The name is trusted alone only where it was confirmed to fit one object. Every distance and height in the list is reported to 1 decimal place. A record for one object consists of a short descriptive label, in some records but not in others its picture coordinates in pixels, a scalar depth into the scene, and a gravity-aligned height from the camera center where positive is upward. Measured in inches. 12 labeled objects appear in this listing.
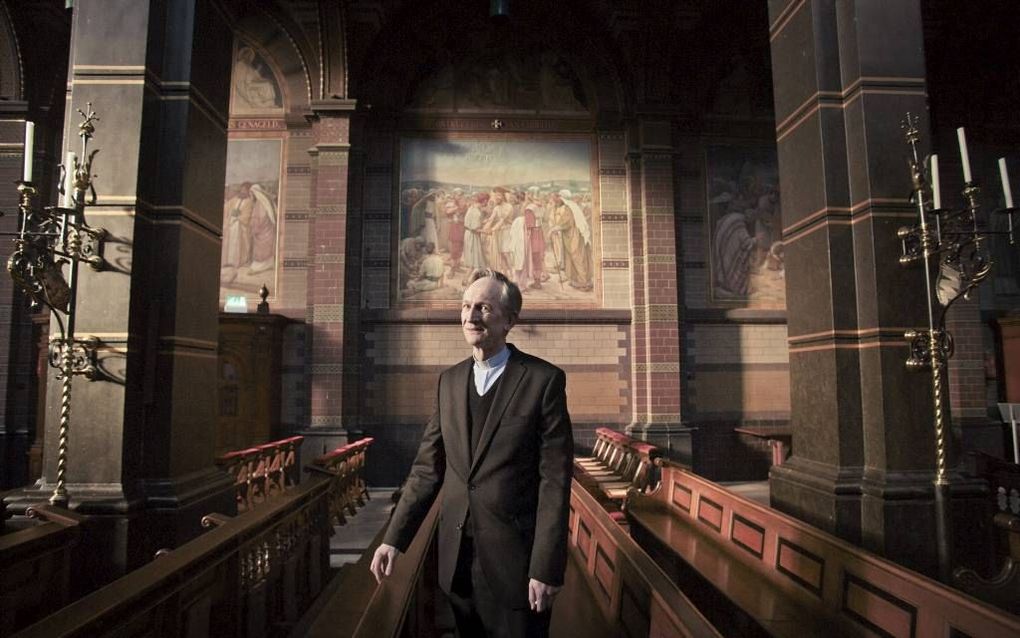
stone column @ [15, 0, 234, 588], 144.4 +20.7
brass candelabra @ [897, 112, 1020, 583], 134.4 +24.6
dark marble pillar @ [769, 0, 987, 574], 141.9 +20.7
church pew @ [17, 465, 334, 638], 80.0 -36.8
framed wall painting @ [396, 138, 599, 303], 402.3 +105.4
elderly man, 74.4 -14.1
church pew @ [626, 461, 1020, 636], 90.1 -41.7
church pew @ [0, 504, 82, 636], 112.5 -36.7
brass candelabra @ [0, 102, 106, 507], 136.4 +27.5
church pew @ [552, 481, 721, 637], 75.0 -33.7
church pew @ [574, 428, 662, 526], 242.8 -40.6
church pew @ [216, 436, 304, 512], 244.7 -40.5
